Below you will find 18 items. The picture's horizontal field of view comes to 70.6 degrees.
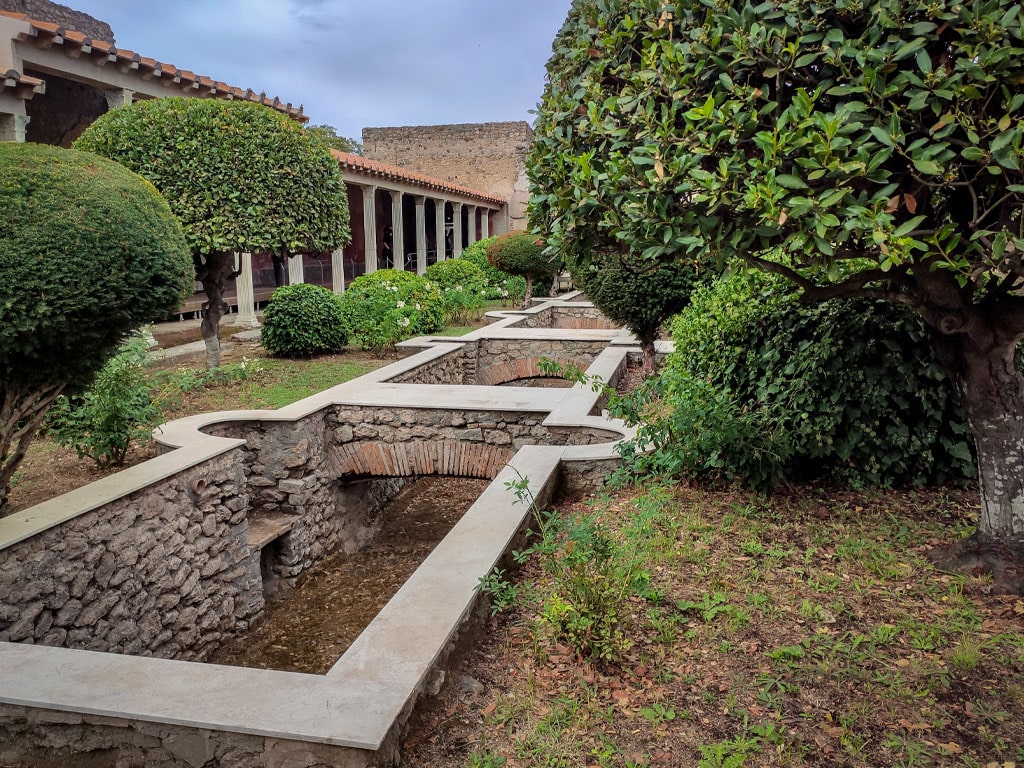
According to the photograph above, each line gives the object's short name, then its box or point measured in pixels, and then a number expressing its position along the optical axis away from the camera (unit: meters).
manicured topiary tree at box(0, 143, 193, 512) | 3.34
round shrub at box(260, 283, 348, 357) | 9.62
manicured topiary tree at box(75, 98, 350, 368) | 7.64
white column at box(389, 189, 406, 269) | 19.22
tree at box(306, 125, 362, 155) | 34.50
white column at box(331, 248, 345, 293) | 16.02
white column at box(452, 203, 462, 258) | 25.89
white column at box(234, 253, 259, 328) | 13.16
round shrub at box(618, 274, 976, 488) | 3.80
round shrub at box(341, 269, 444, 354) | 10.29
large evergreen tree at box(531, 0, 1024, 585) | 2.16
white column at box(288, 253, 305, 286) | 13.57
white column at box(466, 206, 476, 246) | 28.49
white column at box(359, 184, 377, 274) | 17.05
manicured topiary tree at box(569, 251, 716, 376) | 8.18
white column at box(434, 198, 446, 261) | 23.94
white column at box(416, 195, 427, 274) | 21.79
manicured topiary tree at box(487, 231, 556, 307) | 15.76
